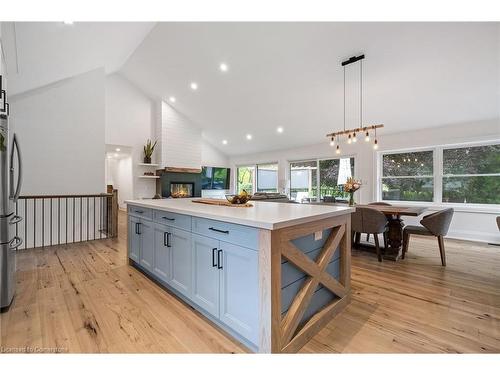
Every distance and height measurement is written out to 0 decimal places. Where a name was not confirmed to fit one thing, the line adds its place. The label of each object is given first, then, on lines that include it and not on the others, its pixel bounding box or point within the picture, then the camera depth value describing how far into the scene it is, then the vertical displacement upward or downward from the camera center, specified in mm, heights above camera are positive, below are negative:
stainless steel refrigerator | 1990 -267
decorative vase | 3908 -207
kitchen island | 1417 -575
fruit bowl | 2404 -119
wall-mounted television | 8852 +358
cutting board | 2319 -167
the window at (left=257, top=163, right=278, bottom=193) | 8619 +362
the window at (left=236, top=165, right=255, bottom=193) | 9398 +410
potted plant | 7398 +1098
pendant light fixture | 3886 +2095
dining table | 3449 -661
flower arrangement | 3883 +11
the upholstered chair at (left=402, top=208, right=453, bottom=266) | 3162 -487
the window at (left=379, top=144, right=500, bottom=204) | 4680 +290
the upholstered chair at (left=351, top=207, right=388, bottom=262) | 3230 -476
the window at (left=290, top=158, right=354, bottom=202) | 6707 +299
